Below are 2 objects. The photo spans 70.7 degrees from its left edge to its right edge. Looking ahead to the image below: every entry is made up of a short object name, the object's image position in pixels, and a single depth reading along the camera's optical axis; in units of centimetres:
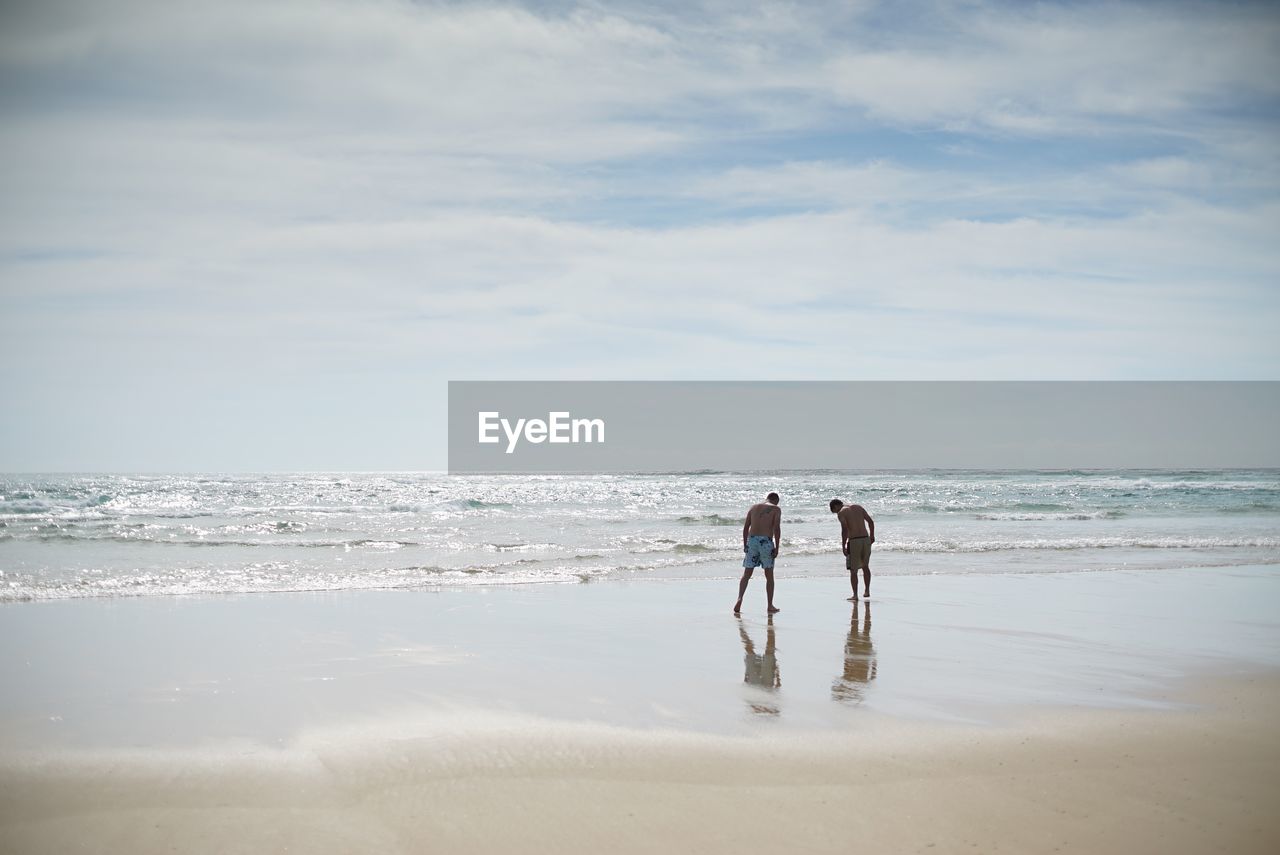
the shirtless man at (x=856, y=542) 1343
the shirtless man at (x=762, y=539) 1211
